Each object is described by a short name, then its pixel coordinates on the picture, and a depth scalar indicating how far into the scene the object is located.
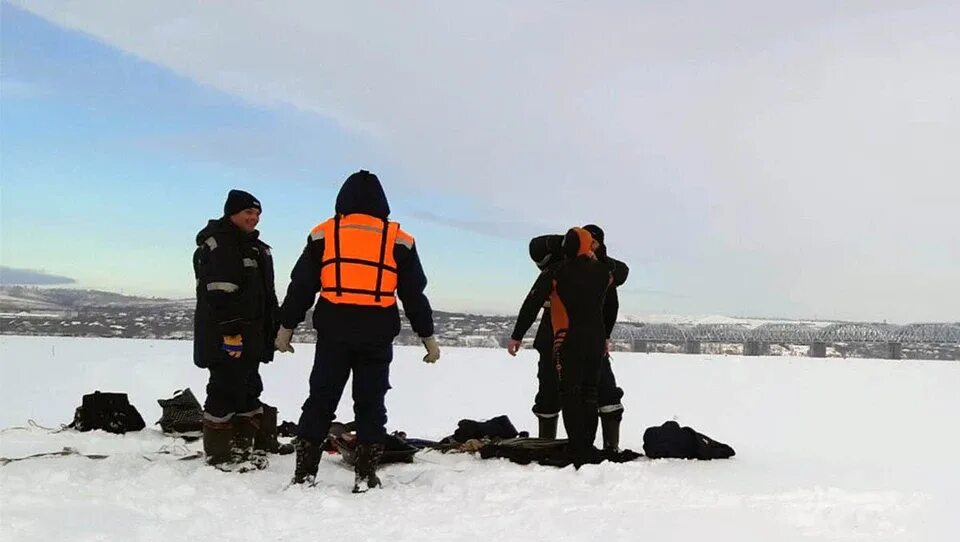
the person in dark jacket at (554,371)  5.58
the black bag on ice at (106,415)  6.23
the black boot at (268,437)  5.34
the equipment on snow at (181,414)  6.17
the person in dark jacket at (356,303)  4.32
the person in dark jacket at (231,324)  4.76
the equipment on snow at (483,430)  5.85
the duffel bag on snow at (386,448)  5.00
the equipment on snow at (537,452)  5.07
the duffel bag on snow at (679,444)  5.30
